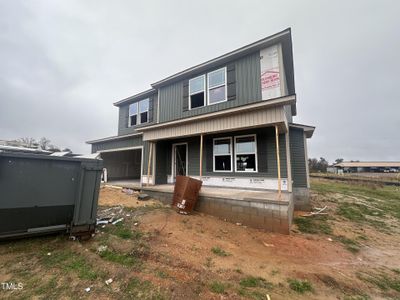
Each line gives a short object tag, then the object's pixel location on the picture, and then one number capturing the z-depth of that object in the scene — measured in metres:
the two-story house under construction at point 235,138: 5.99
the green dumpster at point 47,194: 2.76
